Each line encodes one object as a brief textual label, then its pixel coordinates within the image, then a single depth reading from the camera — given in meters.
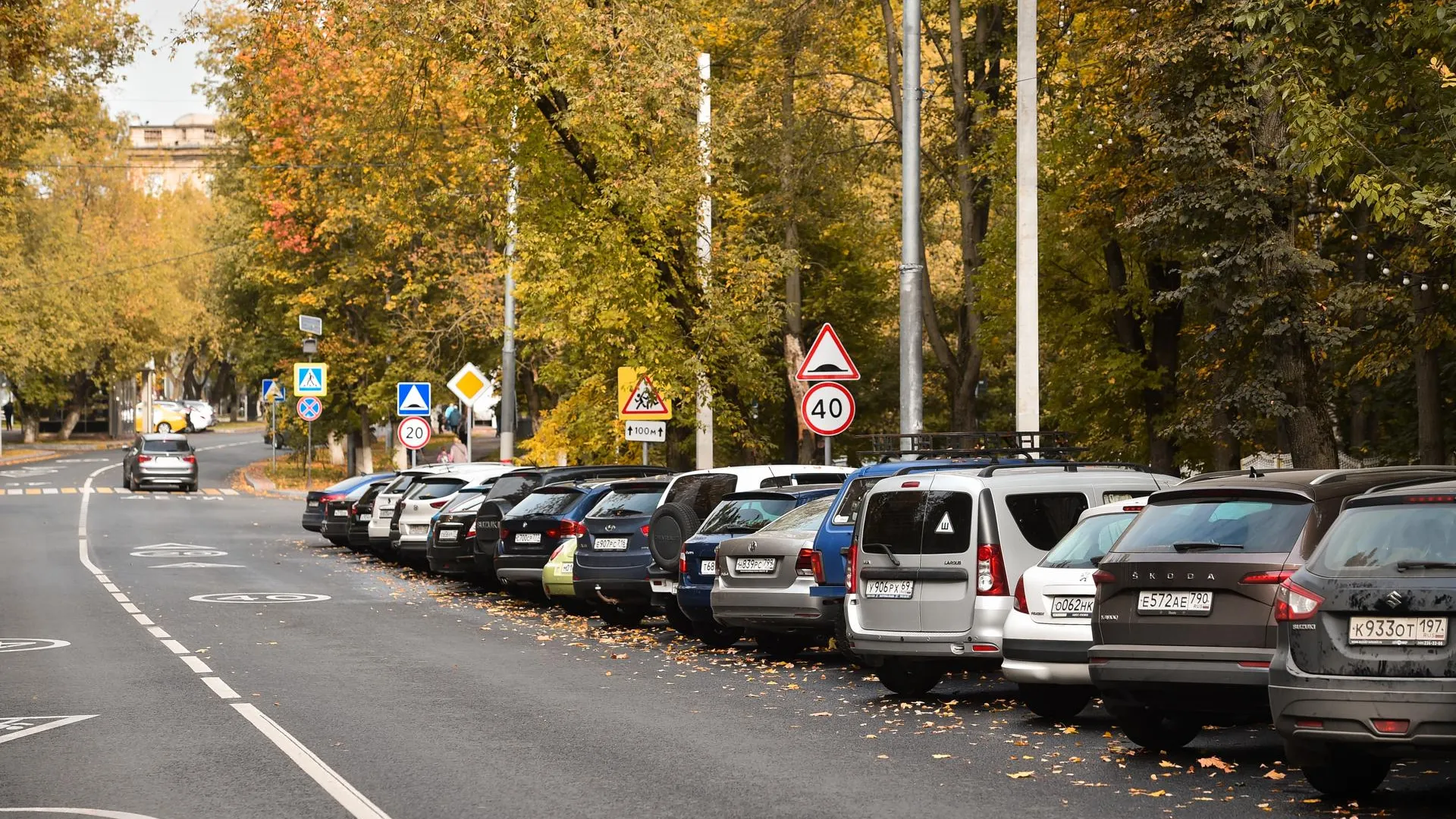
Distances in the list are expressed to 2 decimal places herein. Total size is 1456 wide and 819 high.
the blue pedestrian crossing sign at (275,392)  59.12
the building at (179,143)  164.62
